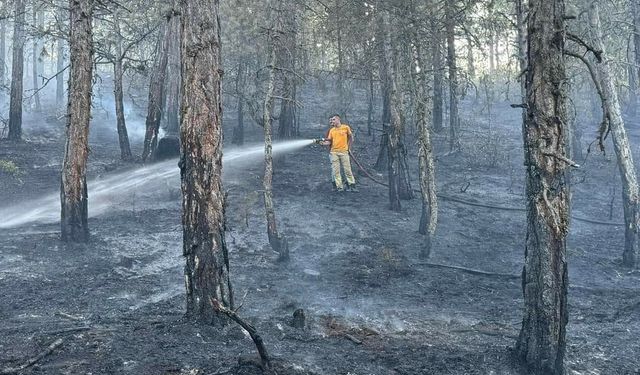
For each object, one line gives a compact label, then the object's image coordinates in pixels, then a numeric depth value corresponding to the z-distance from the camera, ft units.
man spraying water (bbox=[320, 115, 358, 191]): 50.42
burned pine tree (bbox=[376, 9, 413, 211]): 43.47
